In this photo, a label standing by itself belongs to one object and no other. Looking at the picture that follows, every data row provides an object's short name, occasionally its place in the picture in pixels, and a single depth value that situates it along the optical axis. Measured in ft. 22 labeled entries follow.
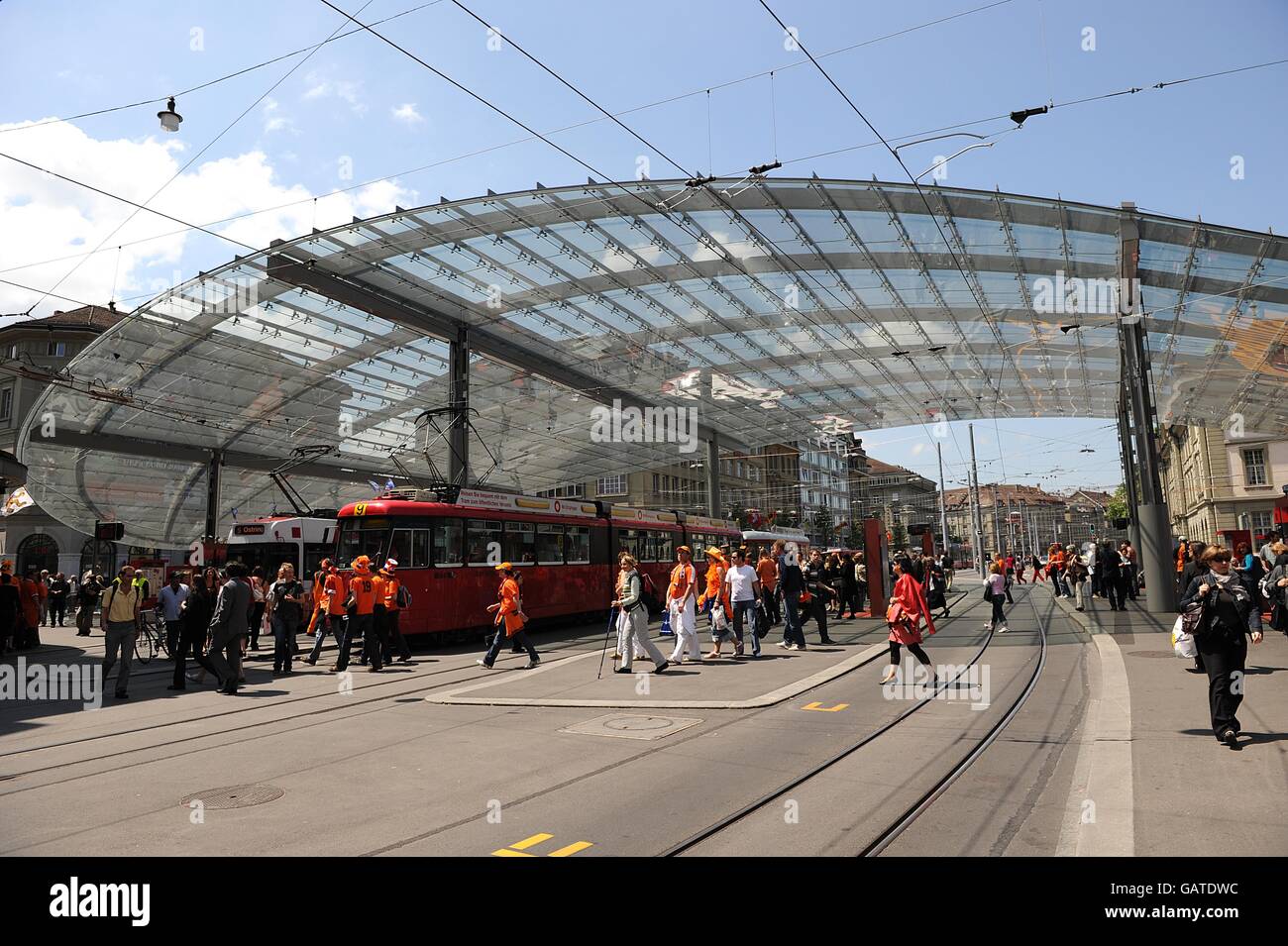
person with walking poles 41.86
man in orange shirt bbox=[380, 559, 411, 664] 48.24
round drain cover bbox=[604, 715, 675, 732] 28.68
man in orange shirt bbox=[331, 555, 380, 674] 45.78
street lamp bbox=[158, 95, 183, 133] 42.57
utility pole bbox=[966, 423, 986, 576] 178.70
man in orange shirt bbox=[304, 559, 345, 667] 50.78
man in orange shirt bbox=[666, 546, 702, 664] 45.50
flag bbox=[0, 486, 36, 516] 104.53
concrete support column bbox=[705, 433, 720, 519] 144.77
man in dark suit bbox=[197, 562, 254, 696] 39.37
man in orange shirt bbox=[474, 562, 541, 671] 43.45
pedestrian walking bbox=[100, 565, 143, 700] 38.73
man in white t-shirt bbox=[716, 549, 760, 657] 46.57
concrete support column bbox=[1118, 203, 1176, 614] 68.18
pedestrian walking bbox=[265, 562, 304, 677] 47.39
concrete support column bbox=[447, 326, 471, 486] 87.56
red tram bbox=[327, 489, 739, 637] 56.54
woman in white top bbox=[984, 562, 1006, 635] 57.93
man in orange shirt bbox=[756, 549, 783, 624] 57.16
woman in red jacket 36.37
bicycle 55.21
